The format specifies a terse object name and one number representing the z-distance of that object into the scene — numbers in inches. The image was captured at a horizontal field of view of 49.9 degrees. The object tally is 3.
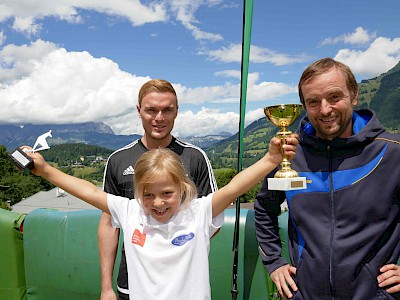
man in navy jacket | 73.5
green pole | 86.2
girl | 79.4
